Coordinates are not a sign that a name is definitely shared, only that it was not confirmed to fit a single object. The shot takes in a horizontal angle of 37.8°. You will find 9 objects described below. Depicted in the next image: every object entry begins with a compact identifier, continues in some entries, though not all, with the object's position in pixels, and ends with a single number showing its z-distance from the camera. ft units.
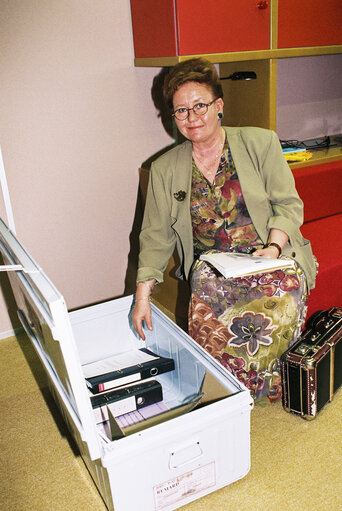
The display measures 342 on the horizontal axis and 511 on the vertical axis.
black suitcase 6.25
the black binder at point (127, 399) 5.90
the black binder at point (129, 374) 6.17
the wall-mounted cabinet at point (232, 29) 7.75
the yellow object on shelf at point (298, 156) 9.13
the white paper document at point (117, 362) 6.68
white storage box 4.31
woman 6.46
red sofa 7.57
